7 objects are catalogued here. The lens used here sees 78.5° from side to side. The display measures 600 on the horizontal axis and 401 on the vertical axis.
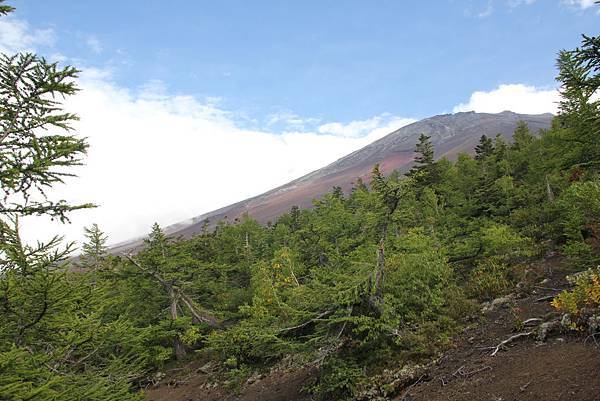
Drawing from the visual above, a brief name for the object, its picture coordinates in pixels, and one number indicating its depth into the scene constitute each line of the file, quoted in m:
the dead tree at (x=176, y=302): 23.48
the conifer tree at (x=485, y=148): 39.38
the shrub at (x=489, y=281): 15.19
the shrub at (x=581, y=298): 8.80
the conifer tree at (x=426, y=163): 32.59
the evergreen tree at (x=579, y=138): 15.39
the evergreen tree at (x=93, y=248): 30.35
